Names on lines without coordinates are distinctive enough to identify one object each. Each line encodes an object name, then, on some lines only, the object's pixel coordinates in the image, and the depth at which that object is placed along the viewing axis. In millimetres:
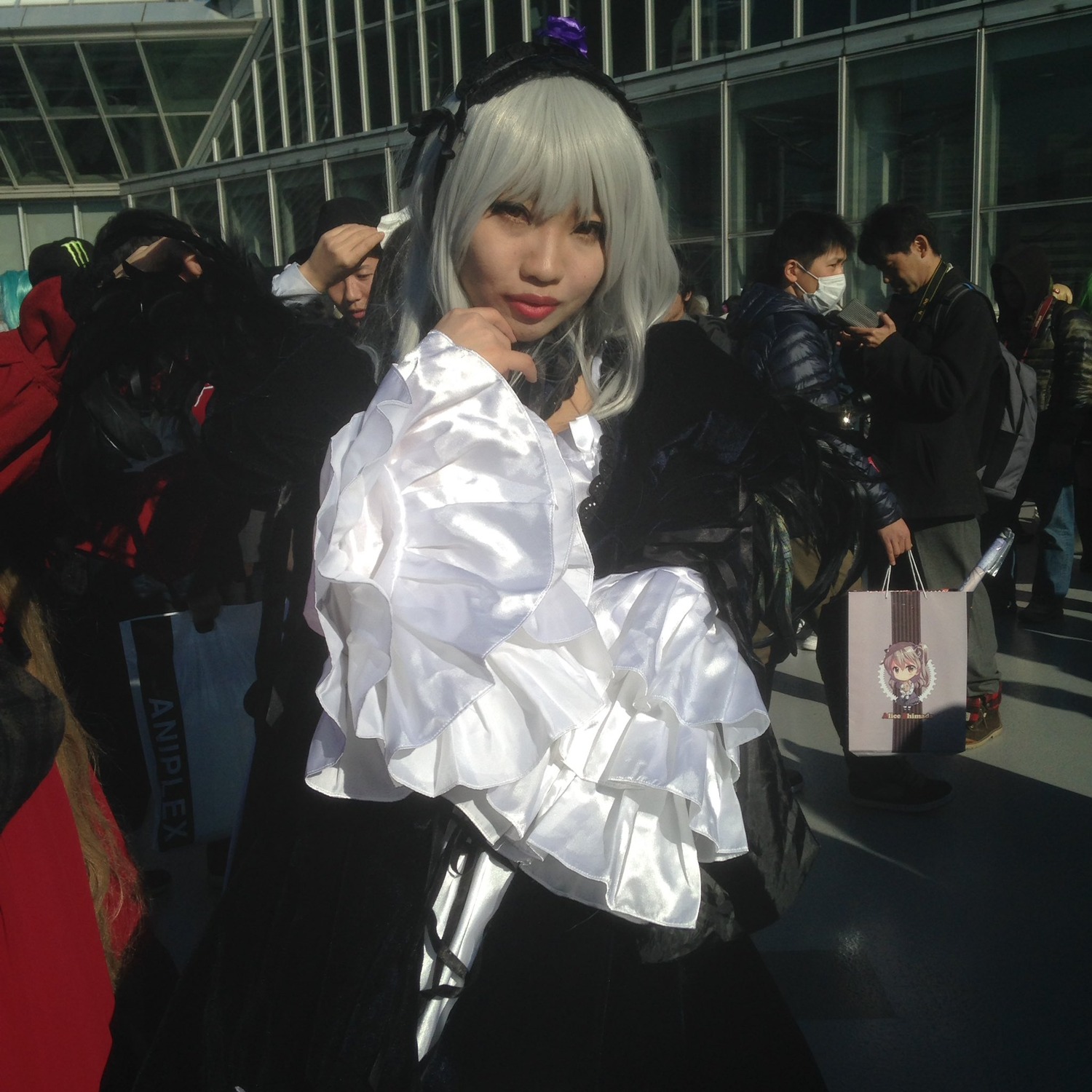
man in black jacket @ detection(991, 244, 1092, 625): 4852
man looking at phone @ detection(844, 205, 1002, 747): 3342
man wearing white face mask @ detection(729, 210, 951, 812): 2615
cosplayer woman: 999
